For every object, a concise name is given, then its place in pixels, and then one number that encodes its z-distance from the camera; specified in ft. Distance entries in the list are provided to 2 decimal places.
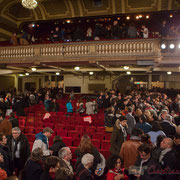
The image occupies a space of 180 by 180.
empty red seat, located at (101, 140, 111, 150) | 14.37
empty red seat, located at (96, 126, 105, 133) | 18.29
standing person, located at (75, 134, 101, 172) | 9.05
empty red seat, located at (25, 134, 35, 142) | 16.40
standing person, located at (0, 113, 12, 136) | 14.01
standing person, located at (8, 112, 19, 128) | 15.56
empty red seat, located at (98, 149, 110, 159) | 12.89
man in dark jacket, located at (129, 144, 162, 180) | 7.13
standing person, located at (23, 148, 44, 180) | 7.53
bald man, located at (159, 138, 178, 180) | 7.36
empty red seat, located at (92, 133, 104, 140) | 16.28
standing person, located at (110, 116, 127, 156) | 10.80
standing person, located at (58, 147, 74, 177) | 8.47
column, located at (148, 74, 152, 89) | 52.62
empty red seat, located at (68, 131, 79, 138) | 16.98
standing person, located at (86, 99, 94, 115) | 23.86
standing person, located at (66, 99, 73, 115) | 25.32
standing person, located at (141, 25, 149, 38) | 28.84
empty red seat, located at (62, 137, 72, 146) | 15.02
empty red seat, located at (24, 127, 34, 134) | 18.60
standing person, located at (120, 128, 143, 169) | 9.15
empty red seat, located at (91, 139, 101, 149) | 14.53
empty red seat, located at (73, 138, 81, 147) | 15.02
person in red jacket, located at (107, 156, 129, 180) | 7.77
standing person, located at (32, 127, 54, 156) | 9.95
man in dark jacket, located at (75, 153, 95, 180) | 6.79
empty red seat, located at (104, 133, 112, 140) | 16.34
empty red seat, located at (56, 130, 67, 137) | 17.25
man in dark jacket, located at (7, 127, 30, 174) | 10.52
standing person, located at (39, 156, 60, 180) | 6.75
